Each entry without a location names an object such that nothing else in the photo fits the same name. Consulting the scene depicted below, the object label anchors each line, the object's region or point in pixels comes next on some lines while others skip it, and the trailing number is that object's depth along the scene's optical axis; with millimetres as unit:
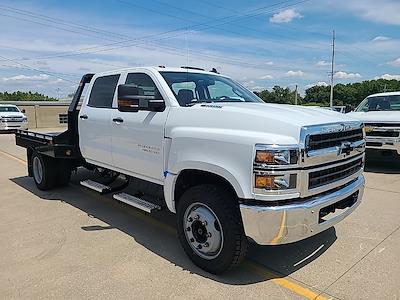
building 27895
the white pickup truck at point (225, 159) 3164
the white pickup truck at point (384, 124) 8717
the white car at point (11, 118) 20672
